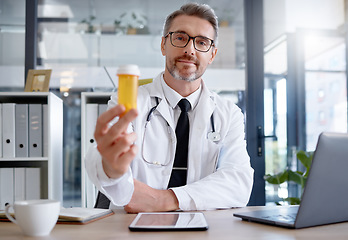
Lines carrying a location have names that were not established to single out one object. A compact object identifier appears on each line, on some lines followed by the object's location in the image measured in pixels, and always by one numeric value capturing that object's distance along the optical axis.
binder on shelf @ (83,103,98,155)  2.61
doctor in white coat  1.27
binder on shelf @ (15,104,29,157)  2.54
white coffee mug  0.85
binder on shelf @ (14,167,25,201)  2.55
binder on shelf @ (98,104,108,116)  2.64
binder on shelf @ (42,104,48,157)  2.56
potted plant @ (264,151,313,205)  3.00
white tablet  0.91
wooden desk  0.86
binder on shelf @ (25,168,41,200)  2.55
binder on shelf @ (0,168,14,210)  2.53
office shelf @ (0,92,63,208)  2.53
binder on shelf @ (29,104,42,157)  2.55
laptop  0.90
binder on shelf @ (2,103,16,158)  2.53
